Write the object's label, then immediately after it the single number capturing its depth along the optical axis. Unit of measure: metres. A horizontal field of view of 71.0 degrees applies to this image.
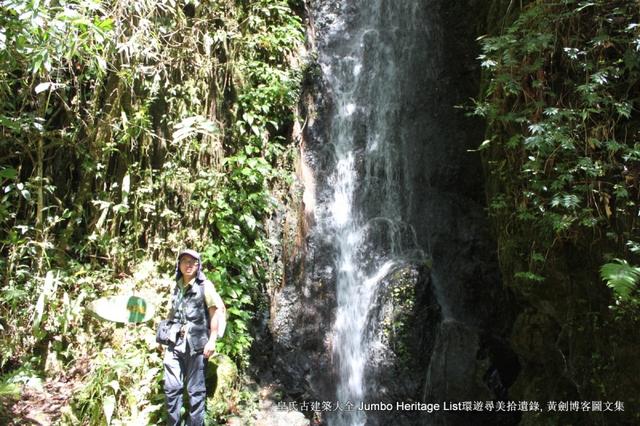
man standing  3.94
